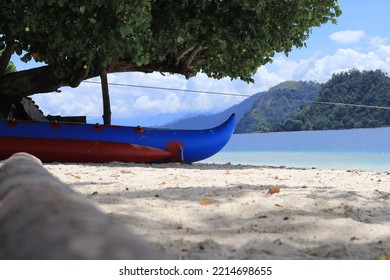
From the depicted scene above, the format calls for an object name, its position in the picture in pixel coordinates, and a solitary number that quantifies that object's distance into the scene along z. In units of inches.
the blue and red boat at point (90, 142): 353.1
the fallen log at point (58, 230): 49.9
